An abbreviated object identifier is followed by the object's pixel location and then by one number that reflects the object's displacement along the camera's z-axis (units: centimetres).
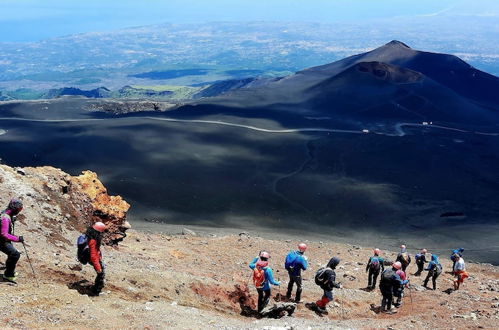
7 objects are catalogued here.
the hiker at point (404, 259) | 1642
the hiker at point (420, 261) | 1834
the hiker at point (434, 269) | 1605
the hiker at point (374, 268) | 1510
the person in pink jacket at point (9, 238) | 901
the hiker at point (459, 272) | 1633
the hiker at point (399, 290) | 1259
